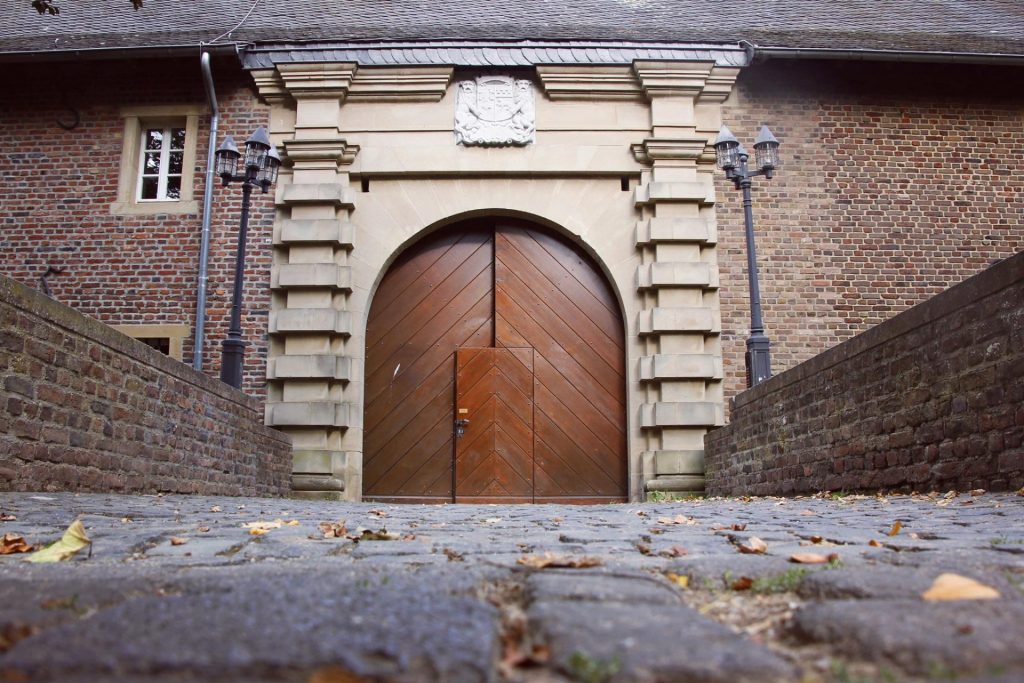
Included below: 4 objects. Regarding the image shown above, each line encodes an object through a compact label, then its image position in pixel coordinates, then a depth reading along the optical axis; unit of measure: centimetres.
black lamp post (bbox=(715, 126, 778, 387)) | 869
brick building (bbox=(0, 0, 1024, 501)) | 988
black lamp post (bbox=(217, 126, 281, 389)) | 890
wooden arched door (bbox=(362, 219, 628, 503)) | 993
